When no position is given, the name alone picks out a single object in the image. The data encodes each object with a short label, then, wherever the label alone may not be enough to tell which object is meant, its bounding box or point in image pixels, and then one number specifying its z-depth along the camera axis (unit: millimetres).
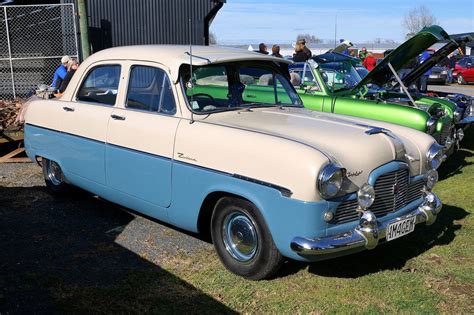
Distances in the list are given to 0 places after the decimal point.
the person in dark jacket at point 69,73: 9195
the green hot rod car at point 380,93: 6688
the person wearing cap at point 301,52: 10180
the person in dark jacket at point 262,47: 12215
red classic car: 26578
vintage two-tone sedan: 3395
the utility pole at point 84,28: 8445
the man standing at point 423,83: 11513
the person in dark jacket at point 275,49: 11396
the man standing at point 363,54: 16584
